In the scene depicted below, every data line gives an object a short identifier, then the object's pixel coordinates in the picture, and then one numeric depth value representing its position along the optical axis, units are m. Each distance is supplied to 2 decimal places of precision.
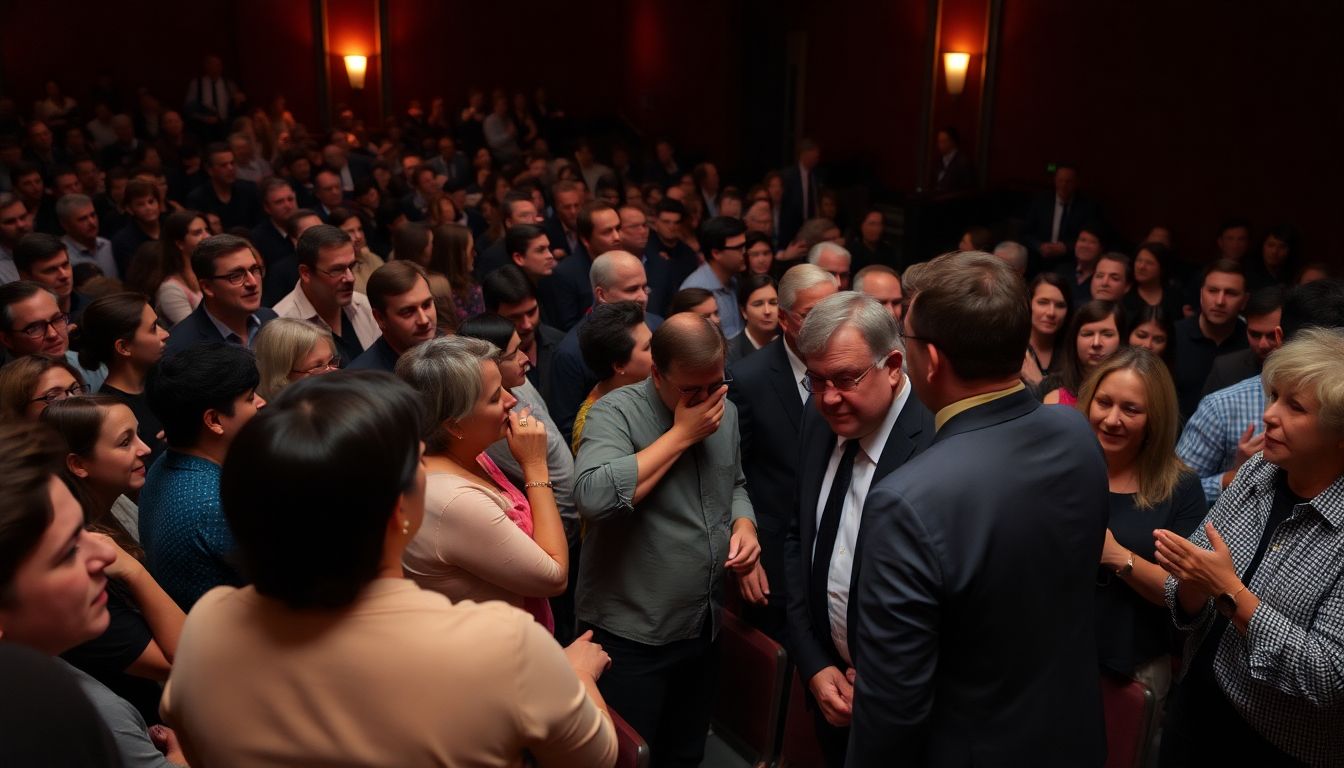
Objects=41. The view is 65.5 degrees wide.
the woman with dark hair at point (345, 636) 1.26
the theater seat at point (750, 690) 2.94
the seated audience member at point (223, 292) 4.13
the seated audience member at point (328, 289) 4.30
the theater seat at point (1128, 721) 2.64
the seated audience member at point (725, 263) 5.83
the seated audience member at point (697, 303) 4.50
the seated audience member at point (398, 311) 3.81
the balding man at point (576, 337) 4.00
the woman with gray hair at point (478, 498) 2.04
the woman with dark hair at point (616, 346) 3.32
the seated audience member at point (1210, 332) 4.97
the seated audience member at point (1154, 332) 4.50
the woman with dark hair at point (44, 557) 1.36
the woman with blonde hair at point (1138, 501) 2.78
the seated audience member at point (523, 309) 4.29
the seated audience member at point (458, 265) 5.39
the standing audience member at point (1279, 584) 2.29
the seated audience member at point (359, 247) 5.61
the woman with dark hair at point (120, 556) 2.08
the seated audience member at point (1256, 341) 4.09
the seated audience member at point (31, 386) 2.93
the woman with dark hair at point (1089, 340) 4.23
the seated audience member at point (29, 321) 3.73
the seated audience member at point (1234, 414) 3.46
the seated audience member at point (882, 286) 4.65
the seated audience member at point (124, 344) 3.58
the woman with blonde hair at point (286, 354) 3.24
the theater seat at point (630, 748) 2.41
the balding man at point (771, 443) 3.34
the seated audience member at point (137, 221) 6.36
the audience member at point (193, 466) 2.33
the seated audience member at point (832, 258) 5.38
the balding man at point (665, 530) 2.64
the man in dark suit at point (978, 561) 1.86
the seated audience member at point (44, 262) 4.66
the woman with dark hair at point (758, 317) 4.66
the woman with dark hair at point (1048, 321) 4.64
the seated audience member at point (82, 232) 6.09
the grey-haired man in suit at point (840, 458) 2.44
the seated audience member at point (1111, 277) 5.60
